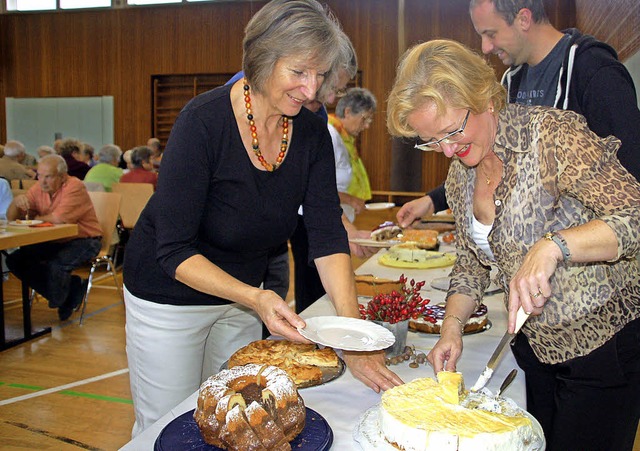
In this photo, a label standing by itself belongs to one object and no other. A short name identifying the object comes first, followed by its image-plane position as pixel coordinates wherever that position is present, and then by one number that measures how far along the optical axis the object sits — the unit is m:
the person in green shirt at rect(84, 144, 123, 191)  6.66
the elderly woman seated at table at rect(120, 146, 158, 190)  6.68
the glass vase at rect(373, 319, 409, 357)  1.54
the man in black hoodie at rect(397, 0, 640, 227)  1.75
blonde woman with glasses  1.31
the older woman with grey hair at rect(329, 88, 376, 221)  3.51
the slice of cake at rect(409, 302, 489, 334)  1.76
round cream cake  0.97
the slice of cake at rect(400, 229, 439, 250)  3.04
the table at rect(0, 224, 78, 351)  3.95
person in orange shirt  4.73
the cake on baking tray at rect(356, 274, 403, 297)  1.98
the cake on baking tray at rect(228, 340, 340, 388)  1.35
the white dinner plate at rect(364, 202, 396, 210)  3.64
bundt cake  0.97
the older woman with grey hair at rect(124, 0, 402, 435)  1.43
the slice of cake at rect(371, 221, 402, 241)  2.93
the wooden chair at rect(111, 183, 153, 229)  5.99
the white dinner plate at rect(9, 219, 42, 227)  4.45
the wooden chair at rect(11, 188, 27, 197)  5.57
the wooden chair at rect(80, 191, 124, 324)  5.16
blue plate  1.01
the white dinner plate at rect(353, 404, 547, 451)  1.03
